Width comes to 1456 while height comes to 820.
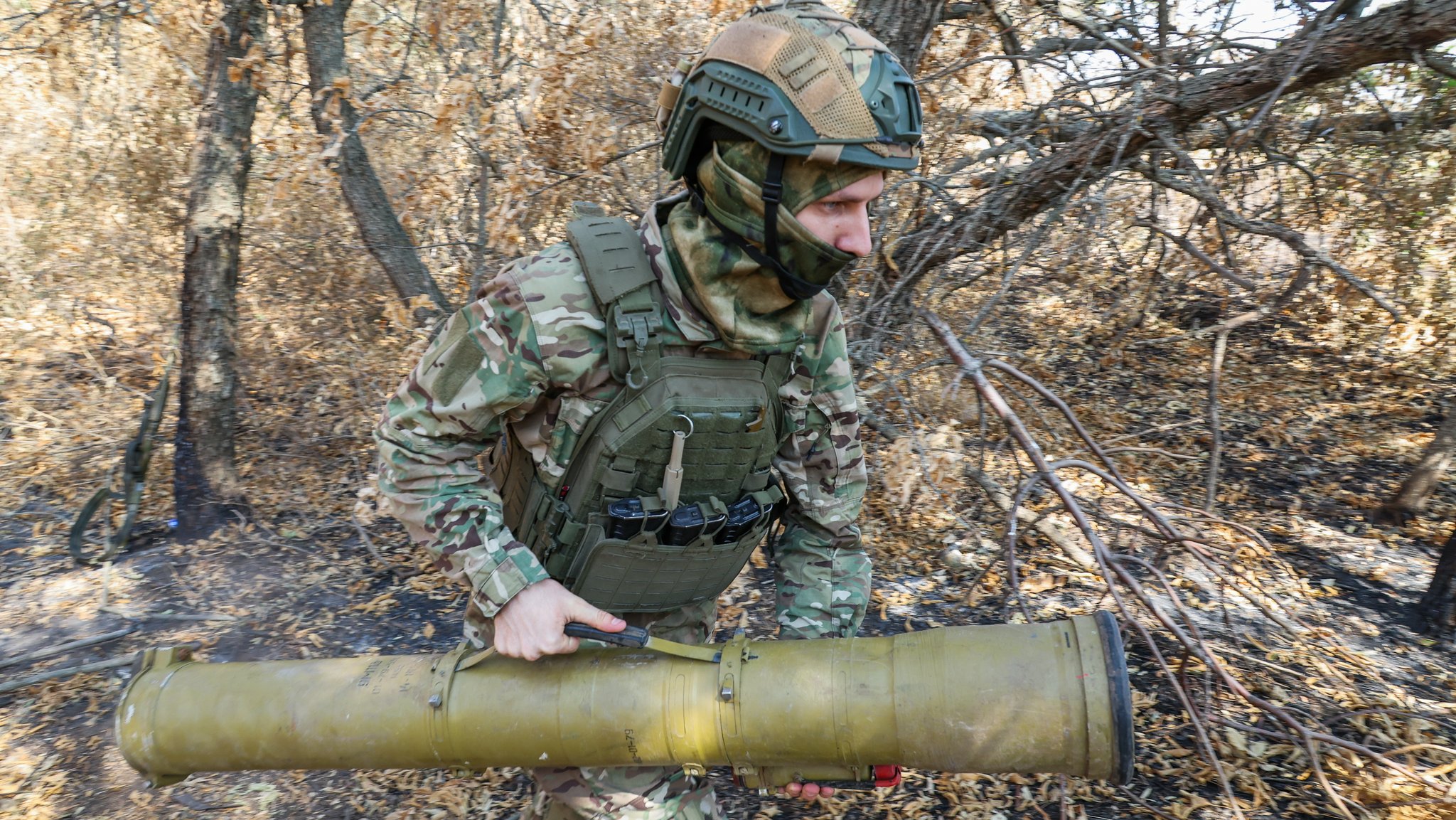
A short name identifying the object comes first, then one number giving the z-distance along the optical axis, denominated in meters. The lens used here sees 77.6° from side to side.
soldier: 1.87
